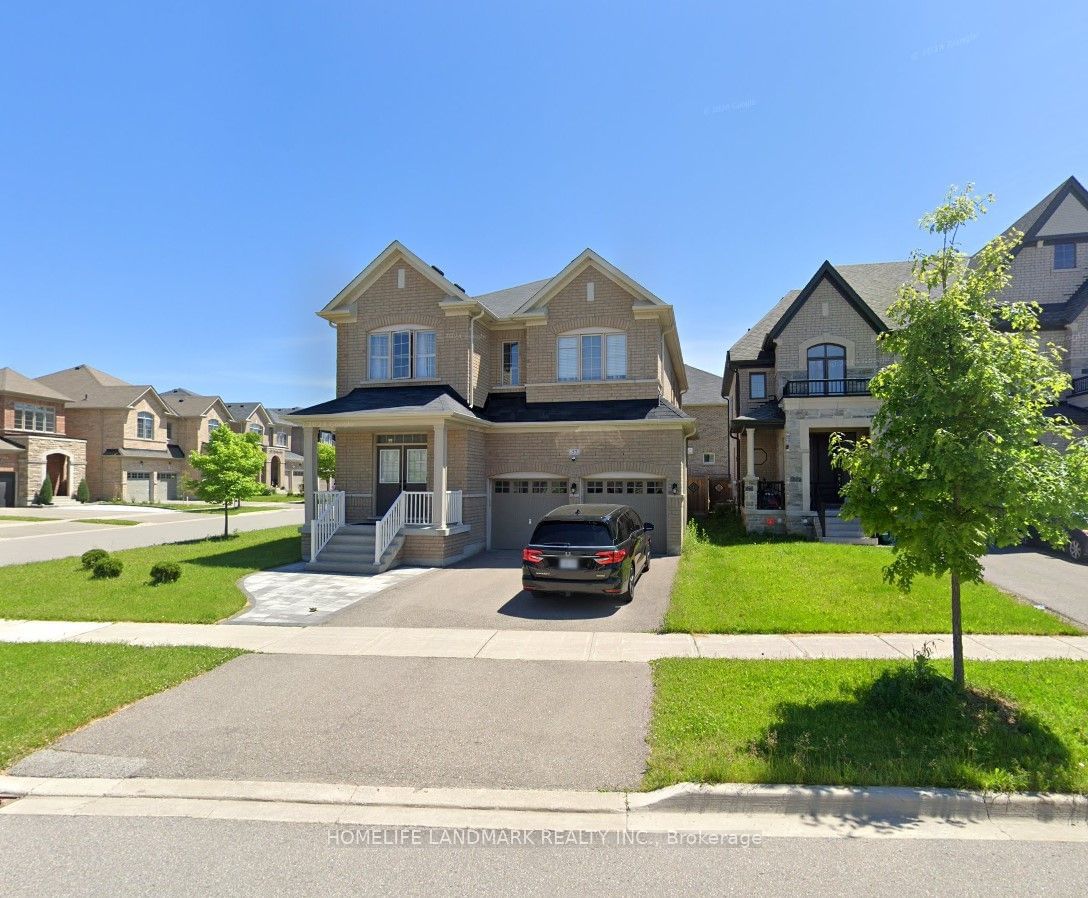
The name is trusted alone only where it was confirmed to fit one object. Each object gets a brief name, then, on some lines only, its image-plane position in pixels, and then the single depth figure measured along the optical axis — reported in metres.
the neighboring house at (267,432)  59.62
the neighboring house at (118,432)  44.31
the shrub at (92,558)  13.77
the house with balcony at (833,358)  20.39
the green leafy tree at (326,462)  52.47
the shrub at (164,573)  12.77
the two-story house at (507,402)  16.91
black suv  10.55
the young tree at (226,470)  22.08
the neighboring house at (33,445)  38.97
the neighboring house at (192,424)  50.66
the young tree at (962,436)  5.49
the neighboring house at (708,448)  31.34
